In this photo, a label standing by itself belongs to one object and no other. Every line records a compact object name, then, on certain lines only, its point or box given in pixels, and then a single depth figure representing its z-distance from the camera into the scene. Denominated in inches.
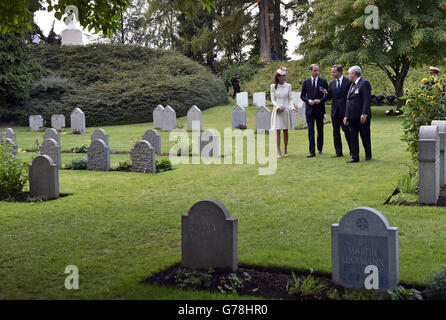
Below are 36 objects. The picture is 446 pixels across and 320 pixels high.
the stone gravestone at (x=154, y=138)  568.4
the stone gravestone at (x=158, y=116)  884.0
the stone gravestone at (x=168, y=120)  865.5
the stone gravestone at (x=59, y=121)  979.2
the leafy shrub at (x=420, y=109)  355.3
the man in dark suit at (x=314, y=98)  472.7
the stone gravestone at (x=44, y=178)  357.1
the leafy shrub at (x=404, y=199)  299.1
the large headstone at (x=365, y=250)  170.9
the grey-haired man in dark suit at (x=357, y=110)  420.8
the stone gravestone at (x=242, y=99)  1198.9
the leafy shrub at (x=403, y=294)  164.7
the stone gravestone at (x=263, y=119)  735.1
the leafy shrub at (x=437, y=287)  164.1
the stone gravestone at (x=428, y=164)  286.8
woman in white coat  482.0
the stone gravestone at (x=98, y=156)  482.9
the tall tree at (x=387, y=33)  849.5
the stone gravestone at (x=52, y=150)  495.5
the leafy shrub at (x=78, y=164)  500.1
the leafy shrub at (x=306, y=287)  175.3
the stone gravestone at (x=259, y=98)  1180.0
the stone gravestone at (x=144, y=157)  458.3
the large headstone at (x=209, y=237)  194.9
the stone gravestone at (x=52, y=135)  612.6
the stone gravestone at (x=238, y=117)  828.0
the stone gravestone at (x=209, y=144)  514.3
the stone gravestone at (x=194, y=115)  864.3
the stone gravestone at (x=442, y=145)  323.3
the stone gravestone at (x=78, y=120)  903.5
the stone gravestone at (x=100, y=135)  548.4
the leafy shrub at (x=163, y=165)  475.5
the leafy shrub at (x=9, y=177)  363.6
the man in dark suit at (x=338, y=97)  449.7
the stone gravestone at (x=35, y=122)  994.1
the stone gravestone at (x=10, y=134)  622.0
